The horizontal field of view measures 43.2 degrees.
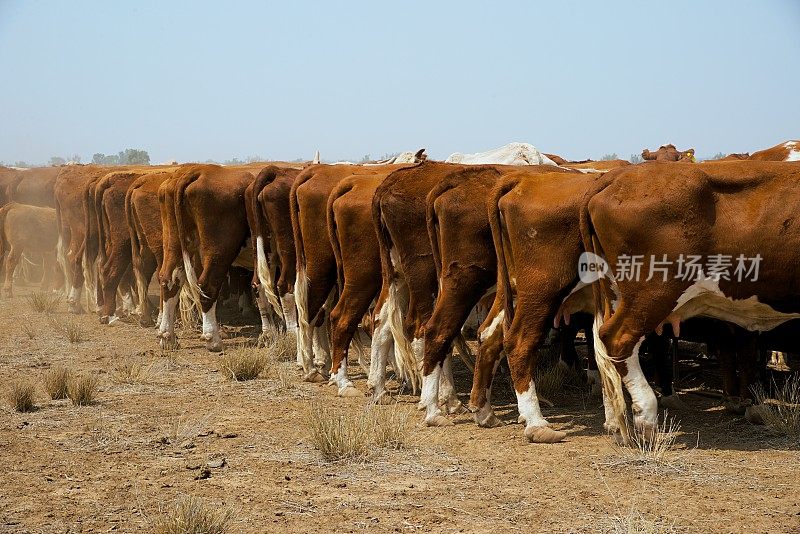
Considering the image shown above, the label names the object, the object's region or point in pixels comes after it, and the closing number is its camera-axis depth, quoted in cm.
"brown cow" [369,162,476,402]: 923
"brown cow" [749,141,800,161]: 1154
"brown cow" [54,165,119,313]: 1744
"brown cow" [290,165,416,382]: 1091
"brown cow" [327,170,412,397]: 998
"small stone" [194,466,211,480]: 684
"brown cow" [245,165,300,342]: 1199
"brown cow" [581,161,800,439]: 736
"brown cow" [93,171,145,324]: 1577
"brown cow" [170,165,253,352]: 1293
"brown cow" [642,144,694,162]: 1738
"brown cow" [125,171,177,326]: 1455
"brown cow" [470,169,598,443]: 799
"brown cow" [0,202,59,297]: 2056
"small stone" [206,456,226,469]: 716
